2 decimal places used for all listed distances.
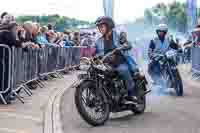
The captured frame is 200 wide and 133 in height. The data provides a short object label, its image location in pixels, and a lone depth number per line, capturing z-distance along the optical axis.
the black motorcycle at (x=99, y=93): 8.50
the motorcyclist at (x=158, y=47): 14.20
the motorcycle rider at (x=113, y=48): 9.42
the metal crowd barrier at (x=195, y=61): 19.14
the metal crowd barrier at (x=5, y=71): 10.95
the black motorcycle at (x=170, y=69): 13.64
